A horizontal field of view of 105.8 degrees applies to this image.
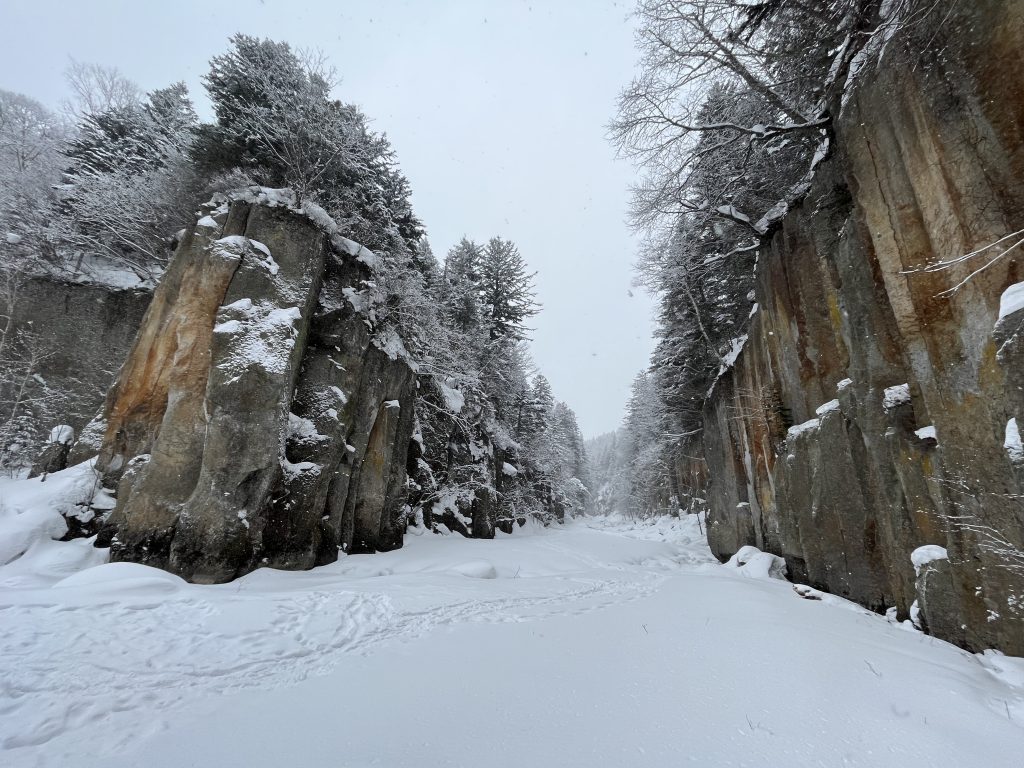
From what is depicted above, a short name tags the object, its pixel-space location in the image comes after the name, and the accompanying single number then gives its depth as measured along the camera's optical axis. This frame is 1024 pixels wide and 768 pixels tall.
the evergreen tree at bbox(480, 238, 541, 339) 22.28
